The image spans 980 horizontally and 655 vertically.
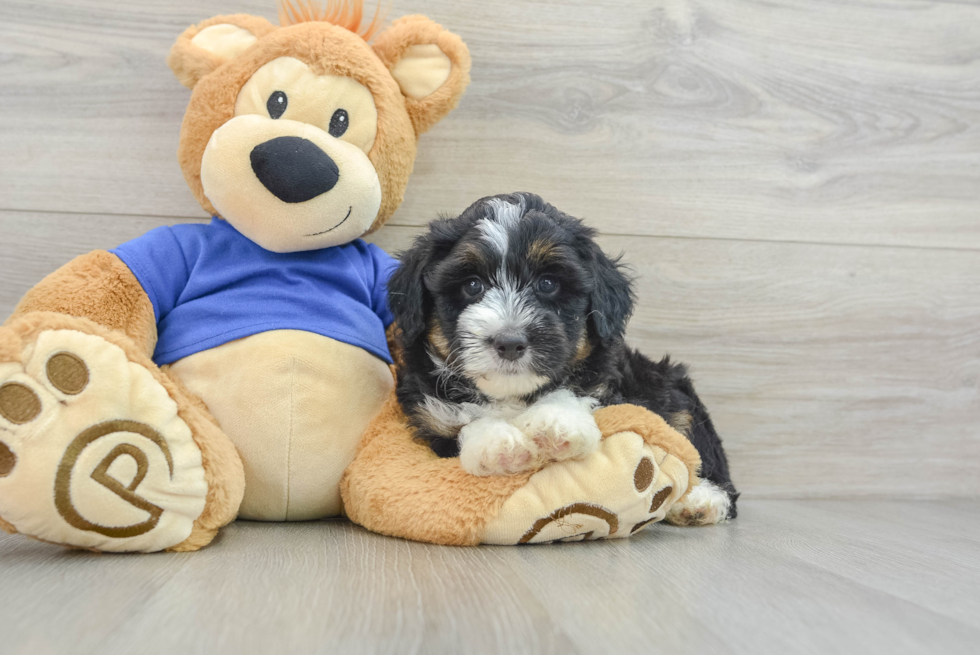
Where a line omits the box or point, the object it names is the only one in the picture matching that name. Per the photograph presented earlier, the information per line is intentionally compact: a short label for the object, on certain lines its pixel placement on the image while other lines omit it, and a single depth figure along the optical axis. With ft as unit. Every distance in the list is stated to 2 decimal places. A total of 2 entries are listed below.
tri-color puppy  1.71
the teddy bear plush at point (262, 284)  1.65
